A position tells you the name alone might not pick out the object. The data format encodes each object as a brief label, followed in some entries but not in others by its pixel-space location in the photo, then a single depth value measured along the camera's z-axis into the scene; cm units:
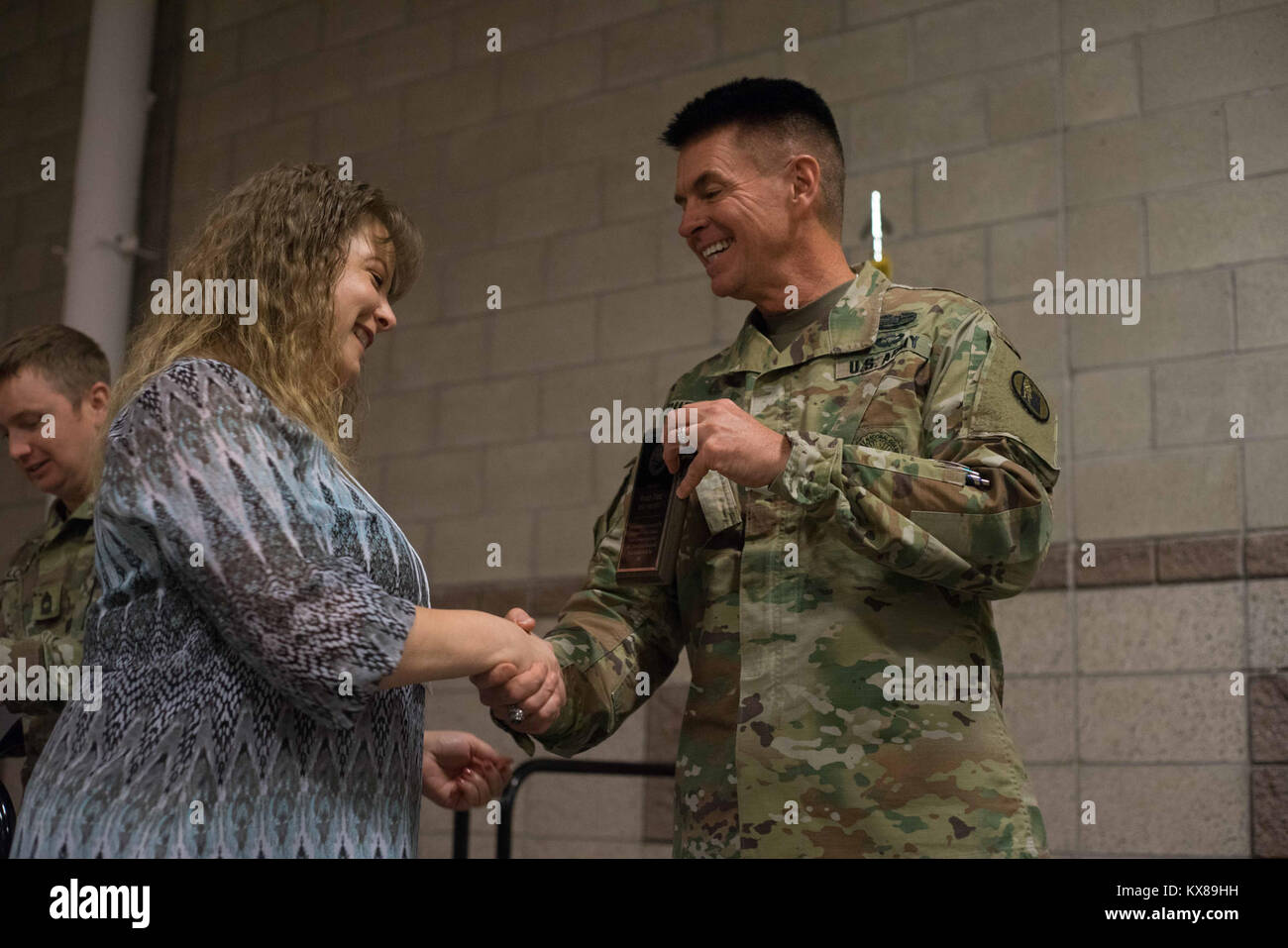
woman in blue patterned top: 144
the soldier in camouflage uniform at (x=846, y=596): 185
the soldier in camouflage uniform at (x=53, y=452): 283
